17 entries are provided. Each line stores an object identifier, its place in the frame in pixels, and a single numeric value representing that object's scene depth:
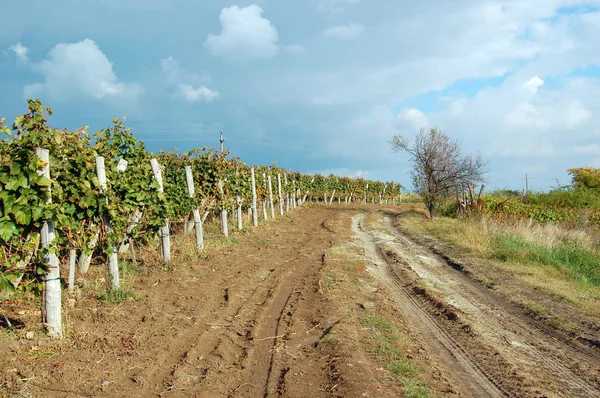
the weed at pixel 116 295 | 7.19
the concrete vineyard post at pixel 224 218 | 14.80
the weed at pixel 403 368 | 5.11
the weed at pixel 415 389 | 4.55
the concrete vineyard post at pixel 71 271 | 7.14
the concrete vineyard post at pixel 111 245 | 7.35
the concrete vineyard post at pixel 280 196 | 24.94
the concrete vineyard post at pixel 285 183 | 28.18
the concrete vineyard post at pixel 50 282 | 5.58
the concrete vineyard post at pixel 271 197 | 22.67
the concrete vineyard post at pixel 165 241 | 10.16
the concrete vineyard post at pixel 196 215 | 11.95
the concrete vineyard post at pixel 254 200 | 18.79
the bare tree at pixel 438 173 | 28.78
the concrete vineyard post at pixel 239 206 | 16.94
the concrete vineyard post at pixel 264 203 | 21.57
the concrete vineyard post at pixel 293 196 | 30.88
